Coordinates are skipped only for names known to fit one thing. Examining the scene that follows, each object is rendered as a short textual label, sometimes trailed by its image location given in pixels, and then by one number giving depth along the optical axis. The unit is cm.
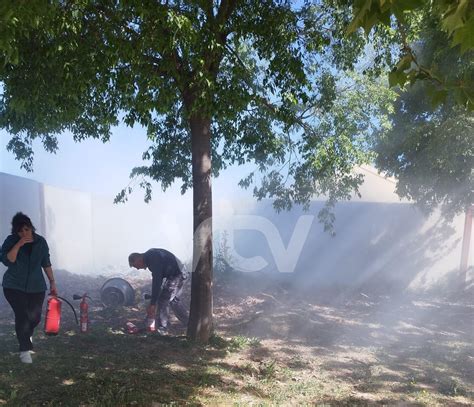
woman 457
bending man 627
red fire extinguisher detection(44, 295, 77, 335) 478
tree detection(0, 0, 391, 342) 428
